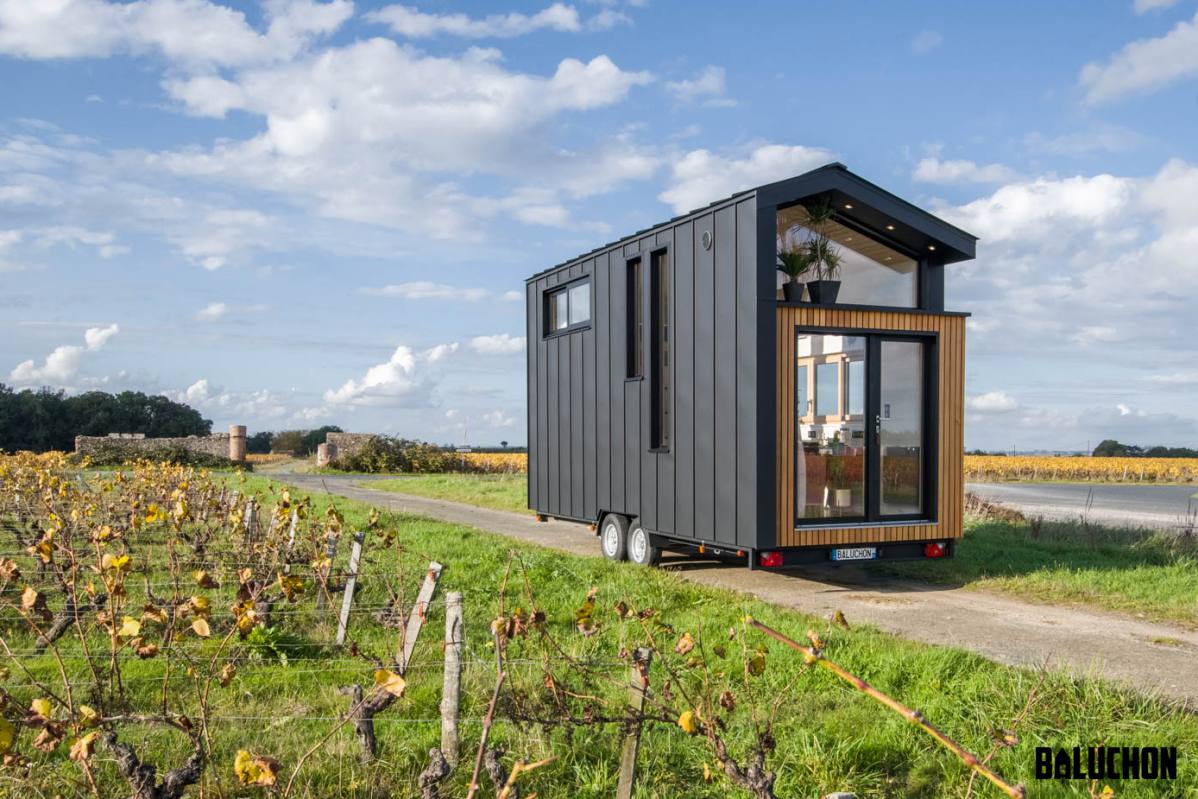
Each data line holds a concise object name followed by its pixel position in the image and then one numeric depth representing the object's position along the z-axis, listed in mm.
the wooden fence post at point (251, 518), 9562
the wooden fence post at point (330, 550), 7562
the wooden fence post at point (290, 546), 7074
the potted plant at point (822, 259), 9312
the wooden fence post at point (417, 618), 4598
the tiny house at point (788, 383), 8617
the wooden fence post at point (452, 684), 4105
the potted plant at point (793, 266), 9125
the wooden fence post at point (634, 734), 3279
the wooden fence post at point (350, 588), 6453
